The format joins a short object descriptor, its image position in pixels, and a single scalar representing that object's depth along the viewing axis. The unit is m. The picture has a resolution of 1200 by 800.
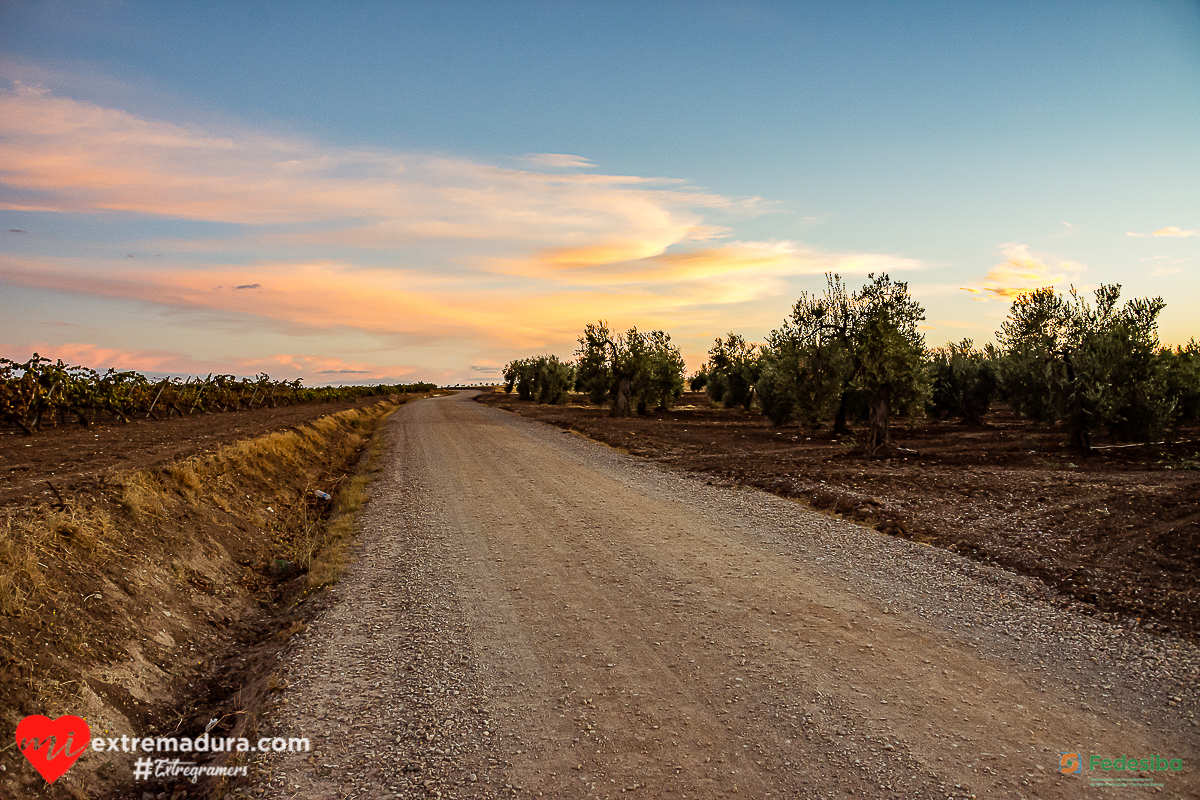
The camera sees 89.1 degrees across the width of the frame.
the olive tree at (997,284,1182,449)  20.09
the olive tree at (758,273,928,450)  22.14
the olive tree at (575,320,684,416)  47.97
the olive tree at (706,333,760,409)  54.41
